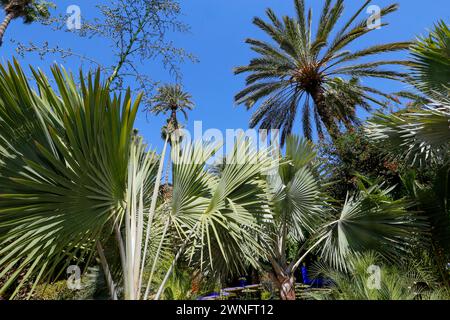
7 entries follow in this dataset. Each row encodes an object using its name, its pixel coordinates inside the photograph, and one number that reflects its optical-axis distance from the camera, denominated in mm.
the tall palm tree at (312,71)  10828
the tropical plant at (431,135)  4426
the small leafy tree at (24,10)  10141
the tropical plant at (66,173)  2316
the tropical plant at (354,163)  8672
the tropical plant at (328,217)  5125
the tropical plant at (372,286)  3039
